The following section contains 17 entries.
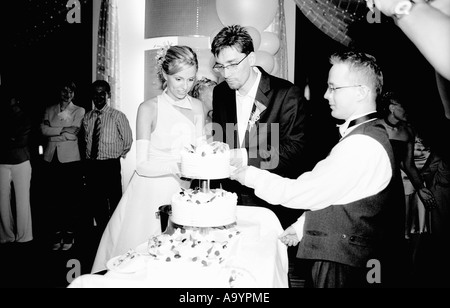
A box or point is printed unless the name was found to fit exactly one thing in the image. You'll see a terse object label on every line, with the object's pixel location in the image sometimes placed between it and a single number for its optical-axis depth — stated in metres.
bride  3.08
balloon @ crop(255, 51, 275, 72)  4.56
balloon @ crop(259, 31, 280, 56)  4.78
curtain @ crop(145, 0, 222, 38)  5.79
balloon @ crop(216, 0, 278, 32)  4.50
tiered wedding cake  2.03
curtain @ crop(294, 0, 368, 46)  4.69
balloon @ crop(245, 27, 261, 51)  4.39
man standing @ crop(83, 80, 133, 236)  5.29
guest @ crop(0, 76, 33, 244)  4.75
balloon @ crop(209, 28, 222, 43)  4.93
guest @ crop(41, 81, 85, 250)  5.37
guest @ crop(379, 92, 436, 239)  4.57
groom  2.94
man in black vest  1.81
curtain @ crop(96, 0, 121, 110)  5.83
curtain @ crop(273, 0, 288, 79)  5.36
